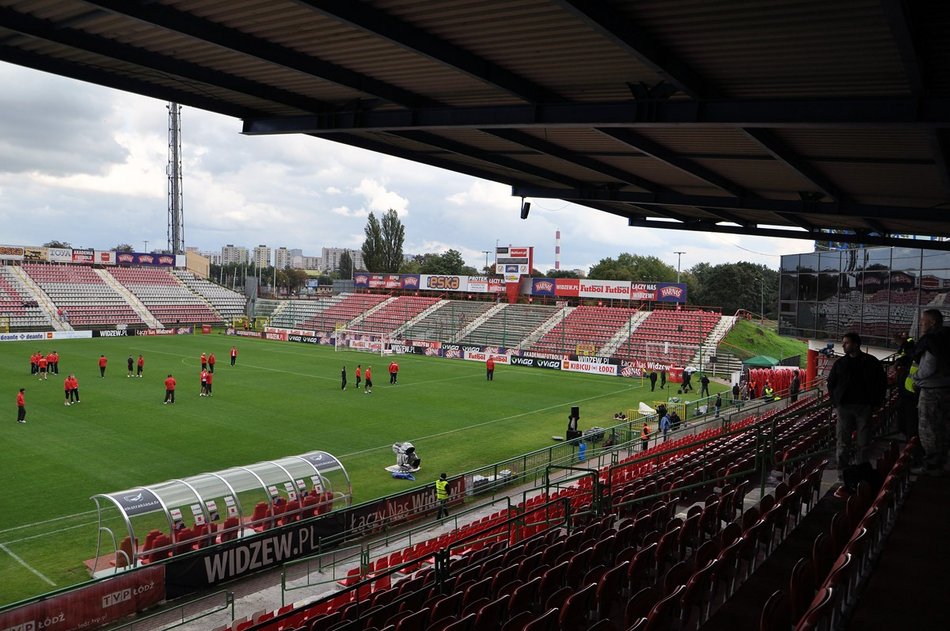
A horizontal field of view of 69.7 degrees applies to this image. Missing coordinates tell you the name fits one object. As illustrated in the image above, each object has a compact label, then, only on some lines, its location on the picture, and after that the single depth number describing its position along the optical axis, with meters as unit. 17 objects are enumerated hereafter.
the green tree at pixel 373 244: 106.12
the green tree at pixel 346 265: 152.34
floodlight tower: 87.50
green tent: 34.28
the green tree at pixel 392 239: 107.25
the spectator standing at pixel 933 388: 7.73
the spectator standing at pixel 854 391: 8.14
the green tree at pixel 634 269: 105.74
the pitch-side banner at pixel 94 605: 9.85
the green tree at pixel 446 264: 117.50
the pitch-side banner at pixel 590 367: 44.34
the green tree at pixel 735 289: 90.56
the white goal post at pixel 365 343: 53.91
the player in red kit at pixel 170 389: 28.75
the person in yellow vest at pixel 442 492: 16.28
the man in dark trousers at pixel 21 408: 24.08
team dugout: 12.54
